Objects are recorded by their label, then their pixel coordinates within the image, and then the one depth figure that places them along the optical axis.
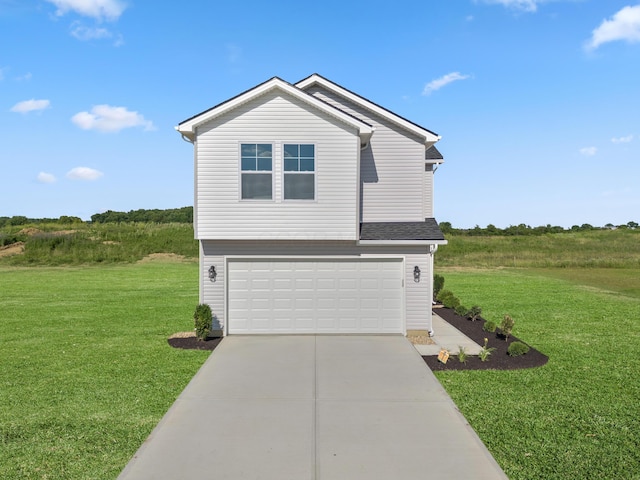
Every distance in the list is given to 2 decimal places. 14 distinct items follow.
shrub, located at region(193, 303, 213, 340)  12.43
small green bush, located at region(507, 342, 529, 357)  10.82
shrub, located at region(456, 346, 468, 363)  10.38
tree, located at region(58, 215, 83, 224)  57.02
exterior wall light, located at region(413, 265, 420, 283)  12.95
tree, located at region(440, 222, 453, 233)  64.51
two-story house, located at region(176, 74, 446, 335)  12.33
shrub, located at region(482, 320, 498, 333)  13.26
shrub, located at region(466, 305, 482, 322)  15.37
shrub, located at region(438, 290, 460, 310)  17.55
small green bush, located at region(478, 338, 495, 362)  10.53
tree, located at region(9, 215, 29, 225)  61.72
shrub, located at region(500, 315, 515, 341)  12.39
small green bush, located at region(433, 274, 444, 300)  20.89
